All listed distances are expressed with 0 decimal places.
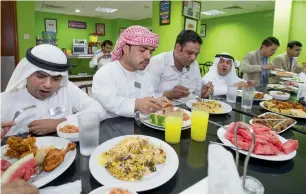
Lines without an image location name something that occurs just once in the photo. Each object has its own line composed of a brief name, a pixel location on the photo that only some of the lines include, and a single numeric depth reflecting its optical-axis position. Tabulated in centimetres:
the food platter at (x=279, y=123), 133
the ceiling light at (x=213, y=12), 840
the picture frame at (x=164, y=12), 498
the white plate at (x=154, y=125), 127
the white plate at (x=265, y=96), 217
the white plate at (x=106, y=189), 64
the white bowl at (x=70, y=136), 108
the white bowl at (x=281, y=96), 223
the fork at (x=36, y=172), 74
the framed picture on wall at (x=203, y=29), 1036
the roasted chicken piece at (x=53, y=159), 80
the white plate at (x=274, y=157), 95
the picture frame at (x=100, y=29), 1113
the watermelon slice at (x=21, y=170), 66
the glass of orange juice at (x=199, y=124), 114
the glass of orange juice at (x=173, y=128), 112
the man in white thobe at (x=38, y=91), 126
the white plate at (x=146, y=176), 75
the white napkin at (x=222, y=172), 54
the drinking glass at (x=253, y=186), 75
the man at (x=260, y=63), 397
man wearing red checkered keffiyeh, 149
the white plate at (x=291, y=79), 324
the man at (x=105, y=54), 523
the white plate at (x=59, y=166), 74
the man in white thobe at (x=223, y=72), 286
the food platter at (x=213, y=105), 162
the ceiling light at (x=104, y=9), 872
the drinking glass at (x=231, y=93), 203
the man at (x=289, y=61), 450
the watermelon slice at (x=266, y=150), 98
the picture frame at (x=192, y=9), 484
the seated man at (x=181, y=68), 229
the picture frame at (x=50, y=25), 973
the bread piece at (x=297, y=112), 164
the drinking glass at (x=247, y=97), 182
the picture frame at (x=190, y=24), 494
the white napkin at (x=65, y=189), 70
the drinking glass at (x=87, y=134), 99
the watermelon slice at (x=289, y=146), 100
